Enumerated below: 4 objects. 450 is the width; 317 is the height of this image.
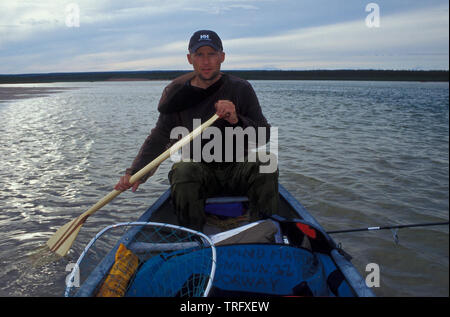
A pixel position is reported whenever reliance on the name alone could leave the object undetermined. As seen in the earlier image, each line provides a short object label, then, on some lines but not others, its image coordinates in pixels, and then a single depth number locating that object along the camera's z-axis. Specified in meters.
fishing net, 2.28
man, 3.43
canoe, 2.25
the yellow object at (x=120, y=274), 2.28
